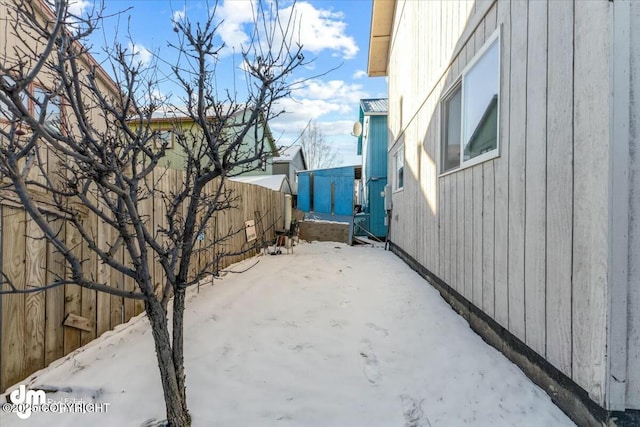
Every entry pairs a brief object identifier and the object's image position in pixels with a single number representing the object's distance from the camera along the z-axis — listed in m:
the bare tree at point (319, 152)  27.80
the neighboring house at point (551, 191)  1.41
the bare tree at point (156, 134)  1.21
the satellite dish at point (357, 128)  14.12
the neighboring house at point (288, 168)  16.94
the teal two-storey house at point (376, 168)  11.41
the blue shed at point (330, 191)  11.22
